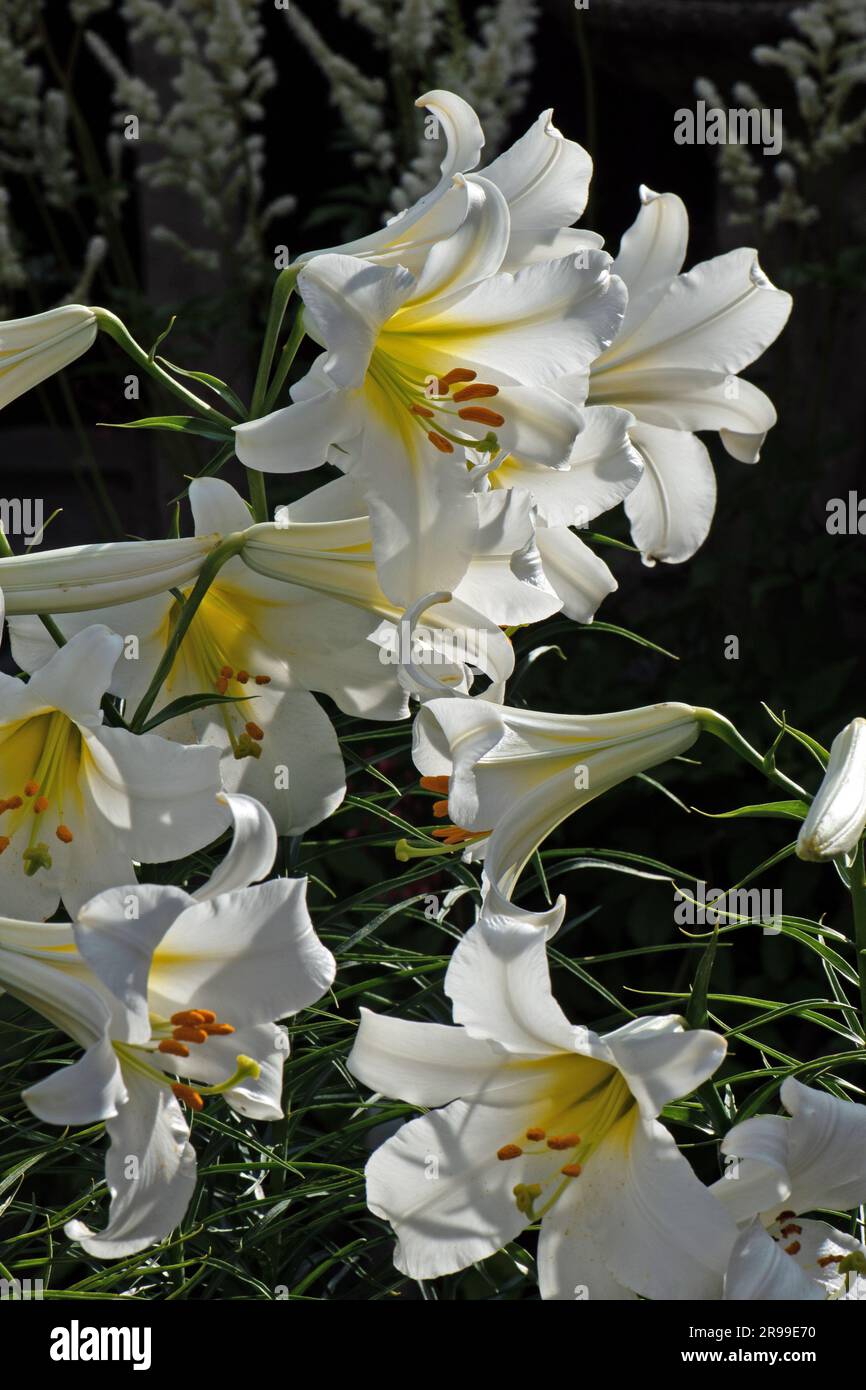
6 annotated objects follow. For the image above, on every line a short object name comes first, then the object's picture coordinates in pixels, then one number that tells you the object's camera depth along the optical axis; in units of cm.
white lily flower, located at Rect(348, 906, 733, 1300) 227
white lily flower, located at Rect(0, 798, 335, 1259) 227
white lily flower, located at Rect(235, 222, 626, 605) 235
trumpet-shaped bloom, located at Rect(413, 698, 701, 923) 234
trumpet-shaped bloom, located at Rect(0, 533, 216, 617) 234
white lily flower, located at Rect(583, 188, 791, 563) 252
